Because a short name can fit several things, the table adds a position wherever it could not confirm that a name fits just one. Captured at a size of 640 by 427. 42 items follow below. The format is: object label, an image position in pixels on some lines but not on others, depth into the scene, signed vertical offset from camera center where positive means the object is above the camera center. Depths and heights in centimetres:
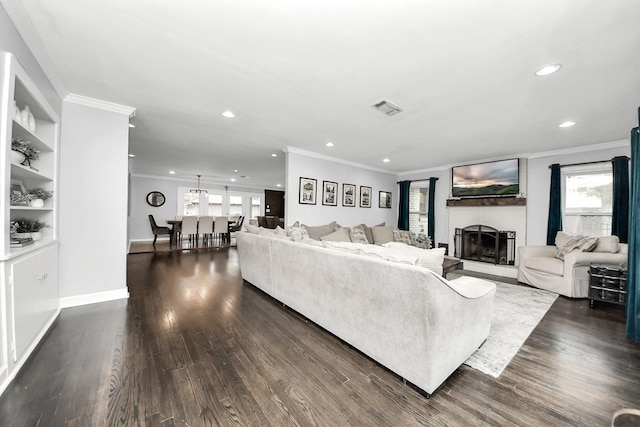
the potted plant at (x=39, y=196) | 215 +12
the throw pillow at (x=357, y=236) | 521 -51
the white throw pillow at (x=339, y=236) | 477 -48
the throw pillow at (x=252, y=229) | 374 -29
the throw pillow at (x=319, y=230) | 493 -37
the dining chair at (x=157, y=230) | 751 -64
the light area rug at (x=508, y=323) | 189 -116
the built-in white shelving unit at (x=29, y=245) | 154 -25
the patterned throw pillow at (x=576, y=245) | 352 -44
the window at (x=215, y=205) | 1060 +25
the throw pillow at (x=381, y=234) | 582 -52
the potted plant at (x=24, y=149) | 193 +49
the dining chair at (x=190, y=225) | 730 -46
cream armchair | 334 -76
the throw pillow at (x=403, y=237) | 499 -51
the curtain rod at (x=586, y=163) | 416 +96
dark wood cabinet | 291 -85
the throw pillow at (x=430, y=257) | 207 -38
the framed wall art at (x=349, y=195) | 597 +45
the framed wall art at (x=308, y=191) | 507 +46
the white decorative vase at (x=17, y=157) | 186 +40
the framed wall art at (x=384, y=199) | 688 +40
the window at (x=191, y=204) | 985 +26
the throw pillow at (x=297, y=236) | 288 -31
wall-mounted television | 507 +80
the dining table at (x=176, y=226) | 762 -52
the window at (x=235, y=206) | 1121 +23
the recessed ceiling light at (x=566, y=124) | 329 +128
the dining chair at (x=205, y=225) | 759 -47
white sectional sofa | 144 -69
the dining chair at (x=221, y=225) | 799 -51
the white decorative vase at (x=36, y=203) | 215 +4
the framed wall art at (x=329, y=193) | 553 +45
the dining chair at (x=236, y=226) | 870 -56
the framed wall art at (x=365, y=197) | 640 +43
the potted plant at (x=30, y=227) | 212 -18
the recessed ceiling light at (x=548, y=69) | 203 +127
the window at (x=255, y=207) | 1184 +21
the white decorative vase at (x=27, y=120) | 192 +74
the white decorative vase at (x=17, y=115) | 175 +70
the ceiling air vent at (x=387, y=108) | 282 +130
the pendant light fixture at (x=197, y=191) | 943 +79
